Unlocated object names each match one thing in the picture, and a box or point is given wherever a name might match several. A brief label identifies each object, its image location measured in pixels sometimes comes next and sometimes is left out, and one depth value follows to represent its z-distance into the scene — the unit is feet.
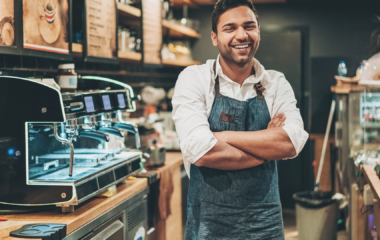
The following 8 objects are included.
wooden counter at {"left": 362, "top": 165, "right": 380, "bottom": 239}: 7.07
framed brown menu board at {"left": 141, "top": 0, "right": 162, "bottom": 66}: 11.48
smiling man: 5.30
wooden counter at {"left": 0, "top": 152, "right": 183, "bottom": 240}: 5.51
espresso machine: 5.49
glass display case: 11.06
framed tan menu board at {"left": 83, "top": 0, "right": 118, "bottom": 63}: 8.48
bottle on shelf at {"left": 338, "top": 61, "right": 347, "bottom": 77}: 13.35
